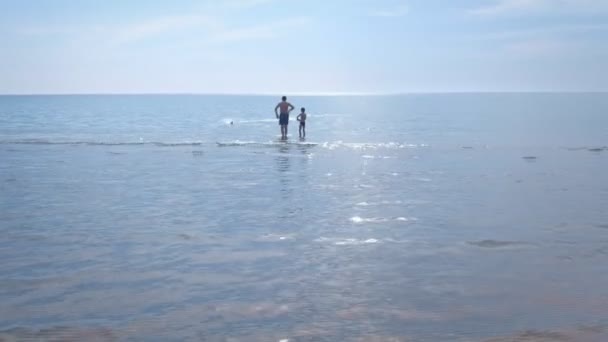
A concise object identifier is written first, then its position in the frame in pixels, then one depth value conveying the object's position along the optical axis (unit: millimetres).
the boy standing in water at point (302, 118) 32950
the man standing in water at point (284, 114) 31383
